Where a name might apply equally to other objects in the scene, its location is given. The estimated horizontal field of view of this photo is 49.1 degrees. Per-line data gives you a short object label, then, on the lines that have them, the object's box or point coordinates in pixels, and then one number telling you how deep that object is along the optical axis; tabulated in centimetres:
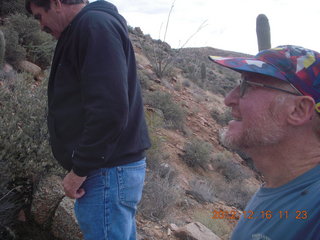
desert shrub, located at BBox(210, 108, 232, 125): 1318
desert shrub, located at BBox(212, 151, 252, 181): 866
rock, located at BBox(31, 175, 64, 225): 333
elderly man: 136
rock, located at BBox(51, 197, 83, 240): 321
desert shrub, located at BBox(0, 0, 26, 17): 1019
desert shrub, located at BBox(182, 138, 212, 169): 806
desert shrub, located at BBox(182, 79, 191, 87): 1629
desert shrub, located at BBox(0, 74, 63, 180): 336
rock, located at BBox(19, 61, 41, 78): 734
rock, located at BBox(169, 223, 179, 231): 415
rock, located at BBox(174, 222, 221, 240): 387
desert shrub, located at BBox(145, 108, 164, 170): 605
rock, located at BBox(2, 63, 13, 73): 645
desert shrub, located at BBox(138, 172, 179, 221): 437
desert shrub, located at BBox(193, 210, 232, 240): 482
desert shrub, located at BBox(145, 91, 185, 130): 1012
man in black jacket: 182
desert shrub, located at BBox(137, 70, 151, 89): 1161
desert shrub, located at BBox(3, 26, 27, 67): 723
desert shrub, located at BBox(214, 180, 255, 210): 675
